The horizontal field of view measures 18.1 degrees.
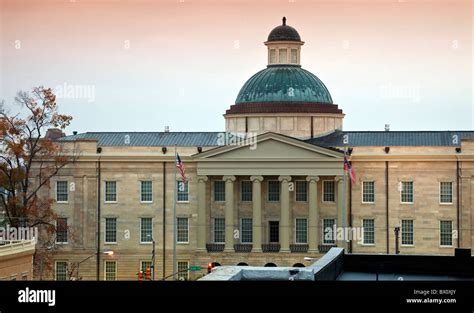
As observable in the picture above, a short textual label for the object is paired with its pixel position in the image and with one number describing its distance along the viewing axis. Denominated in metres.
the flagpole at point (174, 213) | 108.74
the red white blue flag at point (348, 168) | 96.00
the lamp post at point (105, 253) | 104.29
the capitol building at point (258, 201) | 108.75
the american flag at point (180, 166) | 100.94
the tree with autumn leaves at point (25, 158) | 85.69
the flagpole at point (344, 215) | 106.15
